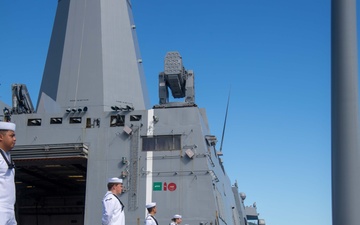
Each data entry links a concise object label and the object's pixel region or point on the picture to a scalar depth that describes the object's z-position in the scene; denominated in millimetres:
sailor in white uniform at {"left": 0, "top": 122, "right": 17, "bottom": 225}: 4066
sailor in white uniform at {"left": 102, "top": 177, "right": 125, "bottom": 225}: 6500
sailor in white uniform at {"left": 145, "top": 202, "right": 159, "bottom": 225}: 8351
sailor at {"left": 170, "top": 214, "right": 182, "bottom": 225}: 9617
